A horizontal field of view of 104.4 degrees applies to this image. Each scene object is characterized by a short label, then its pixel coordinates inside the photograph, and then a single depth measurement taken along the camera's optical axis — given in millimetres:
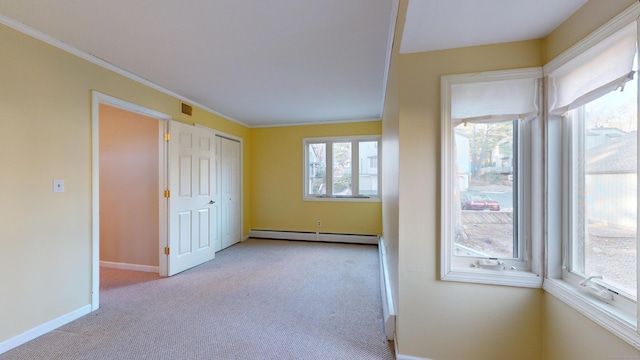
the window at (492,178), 1511
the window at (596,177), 1052
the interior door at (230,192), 4570
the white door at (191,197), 3268
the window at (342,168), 4895
